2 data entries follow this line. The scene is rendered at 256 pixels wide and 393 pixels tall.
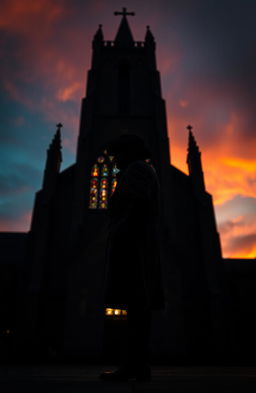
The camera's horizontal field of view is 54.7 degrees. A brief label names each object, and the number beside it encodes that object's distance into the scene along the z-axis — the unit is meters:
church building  10.35
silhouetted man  2.28
